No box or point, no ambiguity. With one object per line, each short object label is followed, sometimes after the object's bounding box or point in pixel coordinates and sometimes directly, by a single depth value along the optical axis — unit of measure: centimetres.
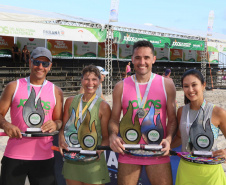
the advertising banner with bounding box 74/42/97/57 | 1619
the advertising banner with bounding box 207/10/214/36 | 1892
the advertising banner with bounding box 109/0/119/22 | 1417
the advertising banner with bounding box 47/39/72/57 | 1509
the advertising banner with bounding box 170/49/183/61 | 2128
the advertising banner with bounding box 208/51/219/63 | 2288
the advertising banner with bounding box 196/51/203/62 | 2282
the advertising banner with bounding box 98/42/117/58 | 1708
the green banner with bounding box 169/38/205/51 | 1730
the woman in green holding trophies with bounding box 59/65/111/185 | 236
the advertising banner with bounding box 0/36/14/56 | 1354
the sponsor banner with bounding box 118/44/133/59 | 1826
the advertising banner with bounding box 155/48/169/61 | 2042
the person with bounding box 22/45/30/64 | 1381
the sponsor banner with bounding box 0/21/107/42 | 1118
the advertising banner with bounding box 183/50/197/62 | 2217
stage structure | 1134
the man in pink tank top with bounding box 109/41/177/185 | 227
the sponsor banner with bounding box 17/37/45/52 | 1415
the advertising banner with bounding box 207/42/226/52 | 1929
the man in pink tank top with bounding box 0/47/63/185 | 241
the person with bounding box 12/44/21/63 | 1359
